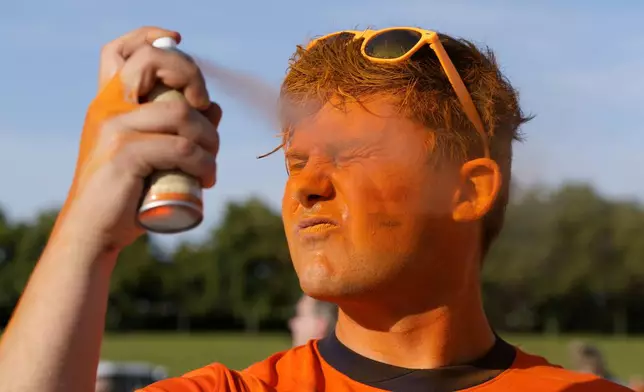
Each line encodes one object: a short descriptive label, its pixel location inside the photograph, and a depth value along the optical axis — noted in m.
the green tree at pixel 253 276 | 65.50
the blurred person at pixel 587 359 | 8.15
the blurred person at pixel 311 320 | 6.50
